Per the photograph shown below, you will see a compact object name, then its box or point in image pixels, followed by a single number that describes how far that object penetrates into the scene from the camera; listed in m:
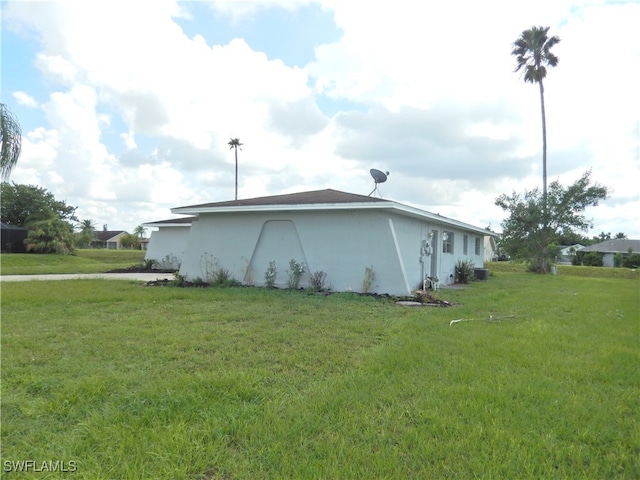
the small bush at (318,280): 10.01
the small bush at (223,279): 10.84
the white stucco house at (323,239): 9.53
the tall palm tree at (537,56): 22.92
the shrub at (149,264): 18.06
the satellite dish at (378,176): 12.84
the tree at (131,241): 51.31
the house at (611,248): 41.16
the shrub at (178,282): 11.12
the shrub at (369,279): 9.62
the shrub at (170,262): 18.12
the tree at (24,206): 35.84
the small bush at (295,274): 10.31
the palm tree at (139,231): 58.67
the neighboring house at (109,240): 64.60
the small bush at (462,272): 14.80
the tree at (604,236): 71.50
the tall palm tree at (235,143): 37.44
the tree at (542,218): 21.83
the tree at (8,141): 7.55
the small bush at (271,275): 10.55
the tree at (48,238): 25.86
